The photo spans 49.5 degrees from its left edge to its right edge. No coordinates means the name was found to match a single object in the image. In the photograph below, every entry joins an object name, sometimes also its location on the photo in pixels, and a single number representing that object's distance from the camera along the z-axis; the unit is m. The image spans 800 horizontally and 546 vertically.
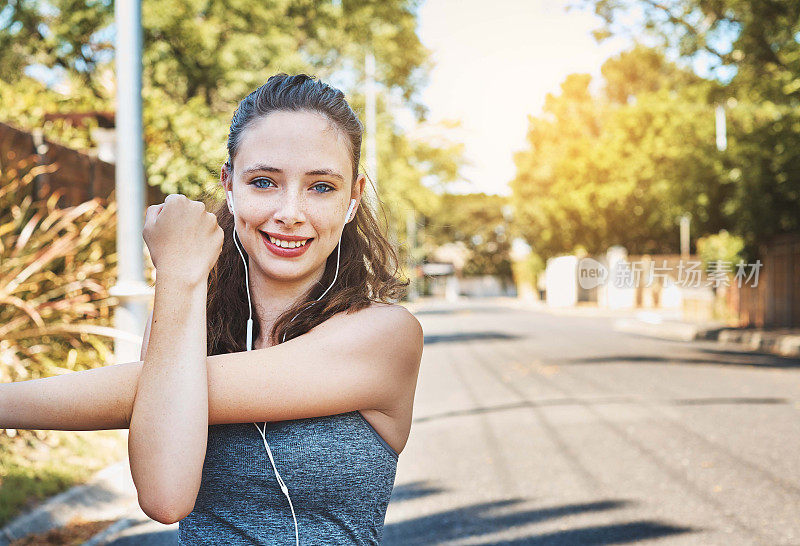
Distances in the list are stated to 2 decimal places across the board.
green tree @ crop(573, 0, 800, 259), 16.59
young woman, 1.39
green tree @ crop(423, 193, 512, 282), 75.12
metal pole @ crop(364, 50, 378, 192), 21.58
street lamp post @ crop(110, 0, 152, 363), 5.88
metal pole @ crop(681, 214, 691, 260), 41.22
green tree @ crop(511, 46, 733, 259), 23.41
